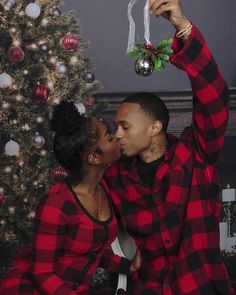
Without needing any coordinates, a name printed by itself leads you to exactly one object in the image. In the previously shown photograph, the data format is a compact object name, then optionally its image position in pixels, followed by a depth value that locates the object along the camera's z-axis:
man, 2.32
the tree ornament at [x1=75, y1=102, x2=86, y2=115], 4.55
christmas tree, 4.57
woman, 2.44
